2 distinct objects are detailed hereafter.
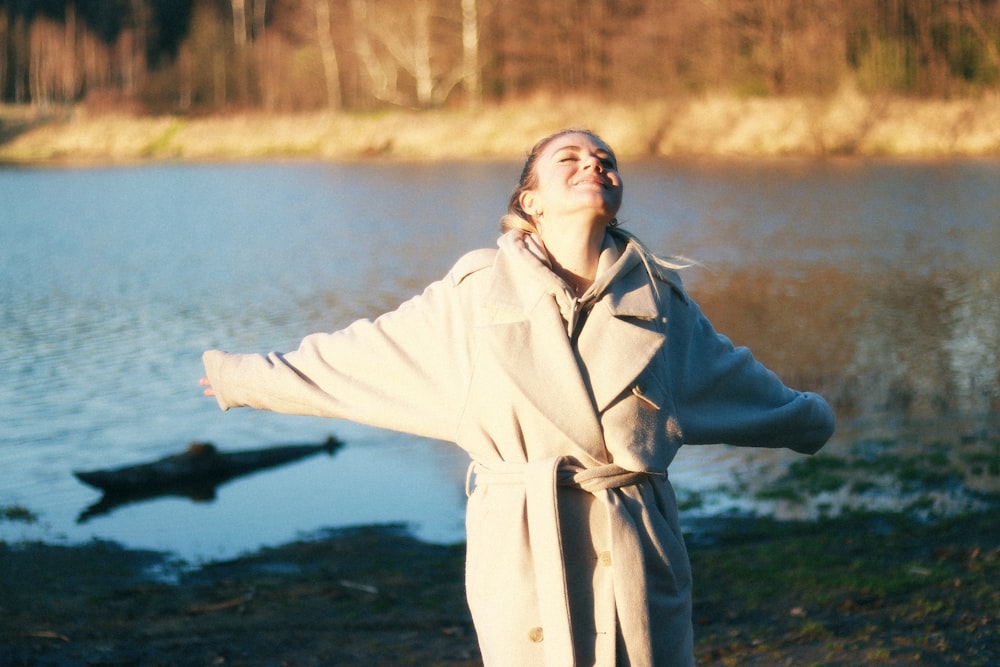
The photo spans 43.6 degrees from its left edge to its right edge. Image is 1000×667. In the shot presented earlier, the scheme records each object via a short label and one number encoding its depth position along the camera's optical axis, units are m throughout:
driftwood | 9.44
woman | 2.83
